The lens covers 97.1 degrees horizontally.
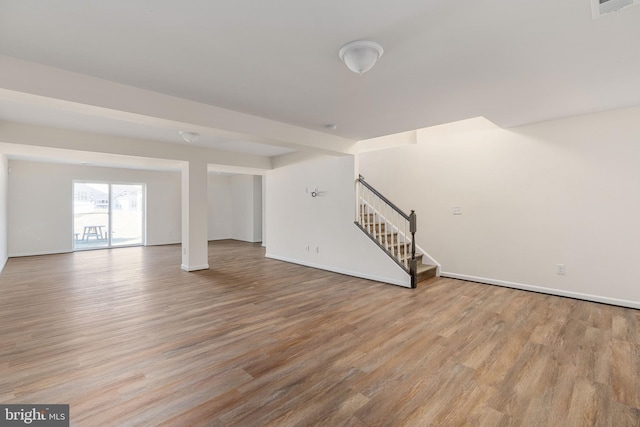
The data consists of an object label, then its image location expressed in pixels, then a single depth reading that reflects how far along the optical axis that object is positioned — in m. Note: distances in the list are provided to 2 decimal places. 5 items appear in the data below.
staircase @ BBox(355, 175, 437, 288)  4.66
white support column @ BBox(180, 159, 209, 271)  5.76
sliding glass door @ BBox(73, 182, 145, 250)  8.49
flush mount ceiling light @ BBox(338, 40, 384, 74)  2.09
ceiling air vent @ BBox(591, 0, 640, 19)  1.67
